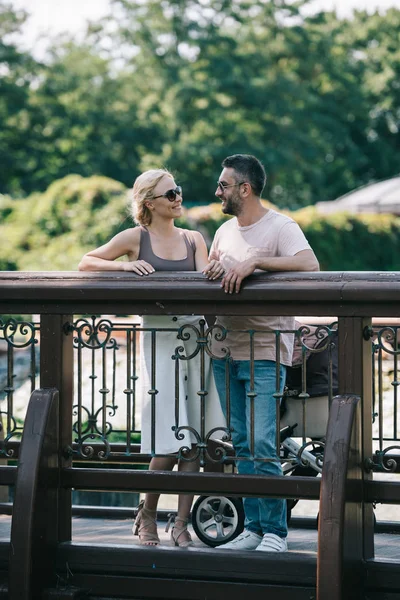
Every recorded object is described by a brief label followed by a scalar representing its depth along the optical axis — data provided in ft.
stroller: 27.53
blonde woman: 26.26
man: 25.68
